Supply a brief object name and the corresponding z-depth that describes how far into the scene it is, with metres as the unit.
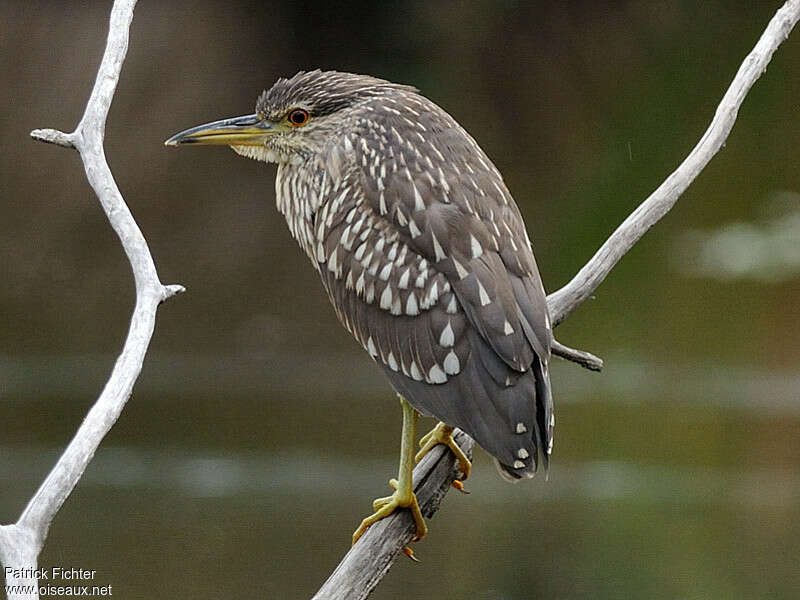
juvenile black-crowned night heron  11.77
